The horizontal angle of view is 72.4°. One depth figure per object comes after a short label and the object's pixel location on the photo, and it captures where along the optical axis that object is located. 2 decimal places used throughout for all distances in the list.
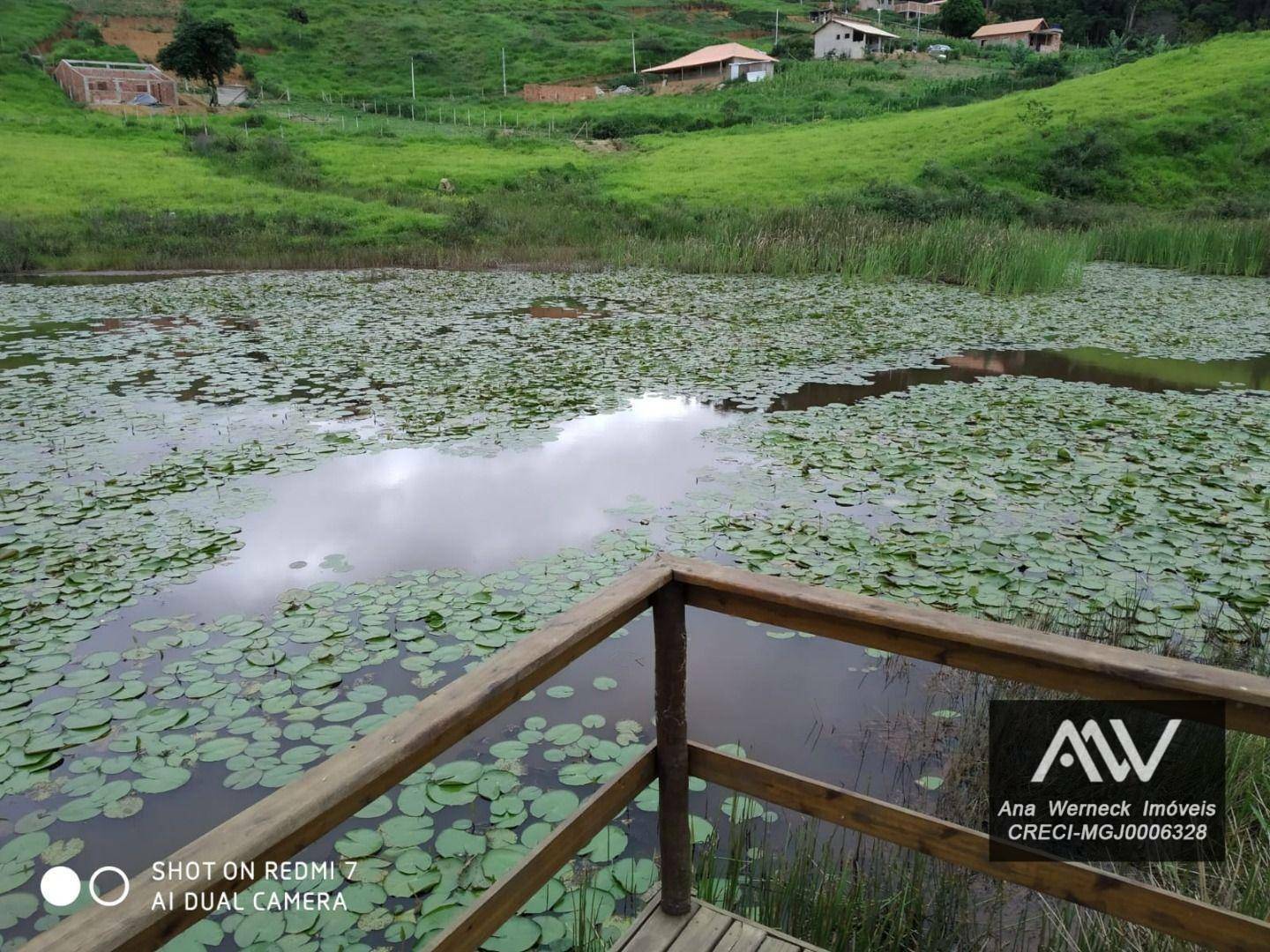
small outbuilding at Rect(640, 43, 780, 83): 45.41
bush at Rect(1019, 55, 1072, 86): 35.56
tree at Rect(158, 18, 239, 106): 38.12
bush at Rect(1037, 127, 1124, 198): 21.62
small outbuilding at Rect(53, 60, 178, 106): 36.56
